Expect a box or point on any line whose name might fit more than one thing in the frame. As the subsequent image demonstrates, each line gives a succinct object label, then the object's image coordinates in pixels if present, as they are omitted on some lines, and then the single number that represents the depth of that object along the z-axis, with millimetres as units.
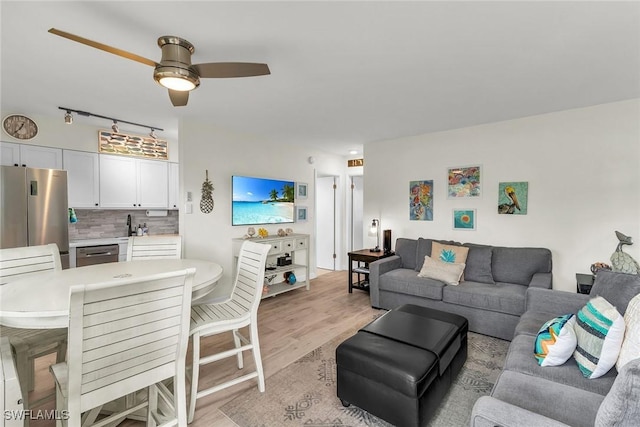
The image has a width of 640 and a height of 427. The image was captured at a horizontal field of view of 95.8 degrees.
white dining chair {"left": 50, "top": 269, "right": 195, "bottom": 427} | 1193
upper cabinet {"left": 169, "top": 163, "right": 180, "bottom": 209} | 4705
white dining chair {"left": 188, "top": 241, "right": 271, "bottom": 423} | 1851
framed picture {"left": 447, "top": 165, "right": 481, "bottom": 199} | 3889
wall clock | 3295
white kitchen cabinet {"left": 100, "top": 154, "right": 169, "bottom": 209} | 4027
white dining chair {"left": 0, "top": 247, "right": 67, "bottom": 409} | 1779
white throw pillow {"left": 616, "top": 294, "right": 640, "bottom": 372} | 1321
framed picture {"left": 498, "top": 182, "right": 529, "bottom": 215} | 3557
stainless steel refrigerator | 3105
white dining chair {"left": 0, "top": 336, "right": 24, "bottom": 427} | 1219
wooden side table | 4259
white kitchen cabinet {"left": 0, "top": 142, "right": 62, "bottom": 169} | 3305
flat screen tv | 4082
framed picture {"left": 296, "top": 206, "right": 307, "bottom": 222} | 5023
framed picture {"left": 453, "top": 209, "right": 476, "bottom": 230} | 3918
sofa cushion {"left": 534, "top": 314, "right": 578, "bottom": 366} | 1566
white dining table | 1361
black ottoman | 1645
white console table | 4082
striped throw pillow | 1402
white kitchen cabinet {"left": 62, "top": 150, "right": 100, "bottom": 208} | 3715
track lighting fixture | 3178
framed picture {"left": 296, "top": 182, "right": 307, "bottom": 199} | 5043
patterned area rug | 1822
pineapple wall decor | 3719
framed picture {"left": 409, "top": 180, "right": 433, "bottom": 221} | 4270
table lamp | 4715
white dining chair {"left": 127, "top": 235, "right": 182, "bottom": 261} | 2744
